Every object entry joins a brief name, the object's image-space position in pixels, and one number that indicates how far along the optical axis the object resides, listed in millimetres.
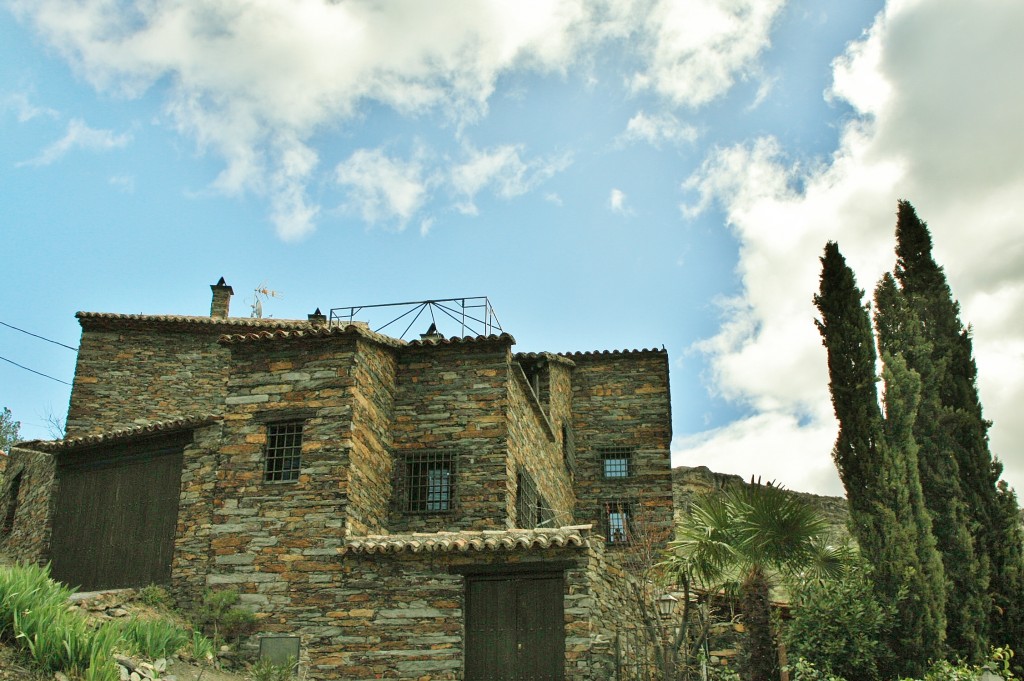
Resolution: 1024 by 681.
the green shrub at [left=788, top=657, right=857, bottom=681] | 13133
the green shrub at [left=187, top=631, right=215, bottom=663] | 13859
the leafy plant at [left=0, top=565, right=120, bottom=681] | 10211
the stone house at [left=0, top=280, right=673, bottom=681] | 14312
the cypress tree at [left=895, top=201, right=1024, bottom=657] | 15570
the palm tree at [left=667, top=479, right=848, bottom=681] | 12547
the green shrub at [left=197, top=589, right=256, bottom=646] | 14930
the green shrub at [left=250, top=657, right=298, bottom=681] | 13695
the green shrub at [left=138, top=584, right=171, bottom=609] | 15141
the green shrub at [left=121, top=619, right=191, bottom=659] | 12625
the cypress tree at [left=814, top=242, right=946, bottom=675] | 13750
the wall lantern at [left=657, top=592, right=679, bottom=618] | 14539
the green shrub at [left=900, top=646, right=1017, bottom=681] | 13219
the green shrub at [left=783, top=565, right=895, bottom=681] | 13547
